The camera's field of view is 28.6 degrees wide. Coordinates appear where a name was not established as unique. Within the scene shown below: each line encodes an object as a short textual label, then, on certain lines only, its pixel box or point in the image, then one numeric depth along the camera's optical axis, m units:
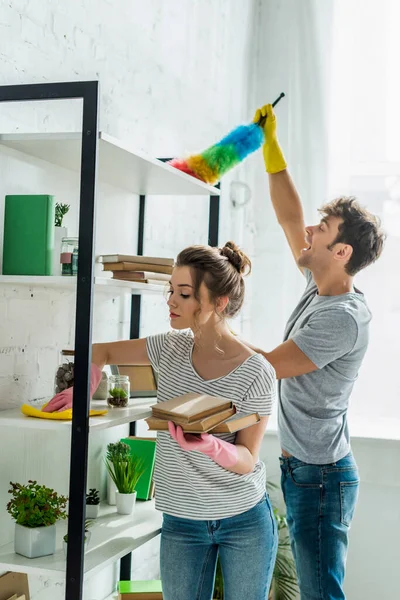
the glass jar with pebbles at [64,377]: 1.81
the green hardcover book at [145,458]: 2.35
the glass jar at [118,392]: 2.01
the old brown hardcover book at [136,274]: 1.98
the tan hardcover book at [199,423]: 1.57
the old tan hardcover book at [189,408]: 1.57
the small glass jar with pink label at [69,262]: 1.70
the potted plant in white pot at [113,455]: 2.28
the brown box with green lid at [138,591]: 2.30
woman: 1.82
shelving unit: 1.63
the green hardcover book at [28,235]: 1.72
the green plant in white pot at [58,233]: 1.81
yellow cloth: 1.70
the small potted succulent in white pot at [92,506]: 2.15
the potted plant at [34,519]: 1.76
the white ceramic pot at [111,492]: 2.31
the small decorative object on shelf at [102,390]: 2.07
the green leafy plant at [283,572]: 3.05
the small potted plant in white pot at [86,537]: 1.77
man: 2.16
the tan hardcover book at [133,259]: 1.97
